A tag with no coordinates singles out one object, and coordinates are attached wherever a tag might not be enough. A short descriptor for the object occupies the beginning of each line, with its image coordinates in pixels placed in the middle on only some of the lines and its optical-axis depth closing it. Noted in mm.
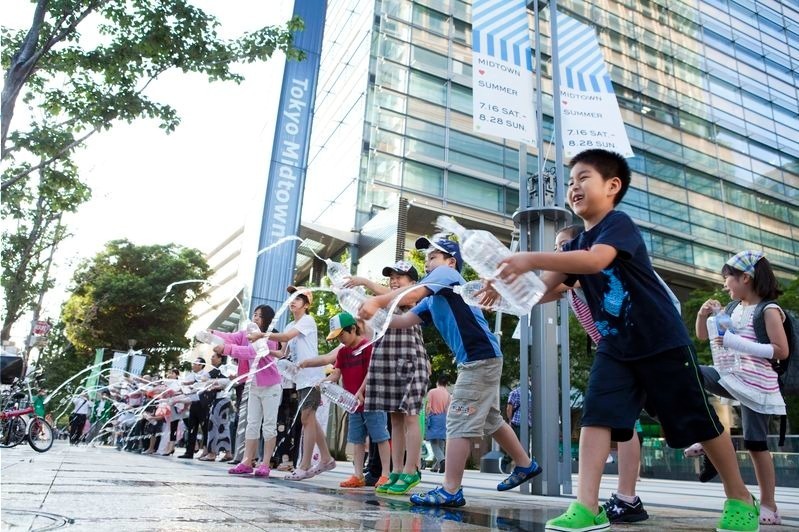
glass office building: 31078
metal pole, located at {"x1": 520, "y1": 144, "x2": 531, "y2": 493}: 5820
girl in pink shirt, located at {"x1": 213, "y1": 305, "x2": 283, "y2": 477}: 6328
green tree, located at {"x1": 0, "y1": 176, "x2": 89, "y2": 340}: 10078
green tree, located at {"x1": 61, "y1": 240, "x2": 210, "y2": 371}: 34969
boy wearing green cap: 5660
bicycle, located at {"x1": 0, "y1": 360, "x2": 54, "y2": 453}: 12938
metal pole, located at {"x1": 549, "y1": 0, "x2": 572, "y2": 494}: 5660
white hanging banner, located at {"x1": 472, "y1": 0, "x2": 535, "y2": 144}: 6656
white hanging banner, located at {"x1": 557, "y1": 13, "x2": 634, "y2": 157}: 7164
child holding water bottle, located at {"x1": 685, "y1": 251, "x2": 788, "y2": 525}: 3588
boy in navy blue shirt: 2553
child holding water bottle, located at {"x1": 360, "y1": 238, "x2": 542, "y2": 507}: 3715
